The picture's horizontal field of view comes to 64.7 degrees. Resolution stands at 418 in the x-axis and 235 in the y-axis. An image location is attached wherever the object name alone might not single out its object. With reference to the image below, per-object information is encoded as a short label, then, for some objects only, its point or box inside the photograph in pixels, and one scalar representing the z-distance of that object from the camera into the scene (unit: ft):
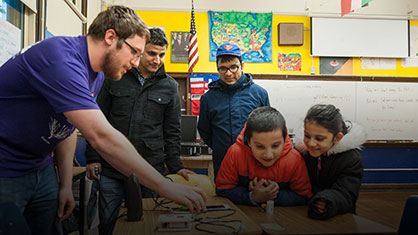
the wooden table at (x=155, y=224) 3.21
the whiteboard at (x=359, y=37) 16.76
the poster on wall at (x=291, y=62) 16.72
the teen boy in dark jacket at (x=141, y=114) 5.86
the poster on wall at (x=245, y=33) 16.38
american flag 15.17
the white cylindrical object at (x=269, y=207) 4.07
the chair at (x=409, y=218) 4.16
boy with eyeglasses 7.59
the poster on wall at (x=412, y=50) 17.31
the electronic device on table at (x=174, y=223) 3.26
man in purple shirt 3.29
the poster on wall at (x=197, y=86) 16.05
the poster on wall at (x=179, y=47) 16.15
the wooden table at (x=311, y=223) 3.25
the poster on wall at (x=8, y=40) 6.66
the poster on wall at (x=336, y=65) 16.83
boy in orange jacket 4.45
